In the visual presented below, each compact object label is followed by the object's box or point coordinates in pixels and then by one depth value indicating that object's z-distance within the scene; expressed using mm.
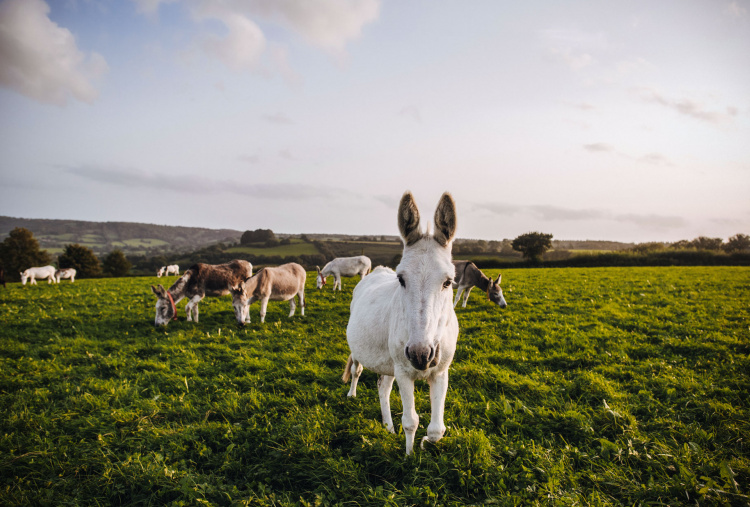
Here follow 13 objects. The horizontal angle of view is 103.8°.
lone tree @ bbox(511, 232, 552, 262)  40312
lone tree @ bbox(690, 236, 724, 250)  43550
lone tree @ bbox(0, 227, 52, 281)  48719
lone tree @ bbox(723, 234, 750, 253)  41078
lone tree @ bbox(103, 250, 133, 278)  57125
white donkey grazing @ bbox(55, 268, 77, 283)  31109
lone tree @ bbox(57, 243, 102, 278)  50750
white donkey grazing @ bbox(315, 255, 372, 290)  18531
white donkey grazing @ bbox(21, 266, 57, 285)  27811
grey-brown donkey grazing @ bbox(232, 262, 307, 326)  10805
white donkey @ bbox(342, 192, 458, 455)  2980
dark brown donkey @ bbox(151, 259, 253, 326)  11148
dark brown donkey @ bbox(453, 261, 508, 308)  13150
